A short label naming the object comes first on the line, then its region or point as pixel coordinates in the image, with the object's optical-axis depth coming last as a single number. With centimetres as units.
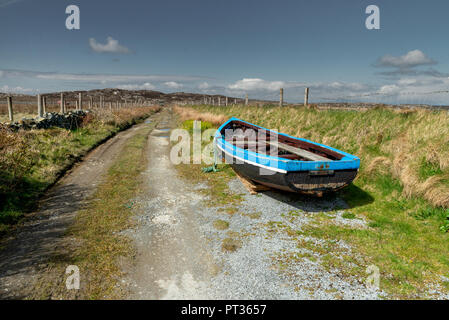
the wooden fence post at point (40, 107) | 1512
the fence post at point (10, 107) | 1303
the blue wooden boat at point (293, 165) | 615
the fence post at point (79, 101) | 2274
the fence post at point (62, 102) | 1758
